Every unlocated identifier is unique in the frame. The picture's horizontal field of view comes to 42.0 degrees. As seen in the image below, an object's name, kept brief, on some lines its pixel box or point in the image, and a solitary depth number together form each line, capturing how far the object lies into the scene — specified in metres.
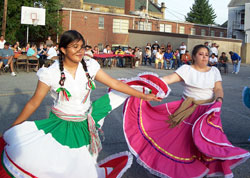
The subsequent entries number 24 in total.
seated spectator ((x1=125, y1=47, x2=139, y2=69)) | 23.48
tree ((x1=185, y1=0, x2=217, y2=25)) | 76.44
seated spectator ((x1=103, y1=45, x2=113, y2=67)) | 22.47
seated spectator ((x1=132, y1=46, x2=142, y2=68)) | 23.84
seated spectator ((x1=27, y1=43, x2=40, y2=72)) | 18.63
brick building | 38.59
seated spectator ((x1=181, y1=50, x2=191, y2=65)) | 23.03
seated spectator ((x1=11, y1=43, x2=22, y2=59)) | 17.91
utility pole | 24.37
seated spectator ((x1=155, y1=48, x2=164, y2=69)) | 23.41
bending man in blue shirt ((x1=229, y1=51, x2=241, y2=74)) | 21.77
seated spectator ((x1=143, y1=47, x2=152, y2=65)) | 26.31
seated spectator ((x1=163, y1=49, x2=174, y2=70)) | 23.59
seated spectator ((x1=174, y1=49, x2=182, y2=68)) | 24.45
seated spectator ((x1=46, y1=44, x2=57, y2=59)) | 18.99
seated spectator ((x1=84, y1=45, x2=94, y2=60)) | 19.70
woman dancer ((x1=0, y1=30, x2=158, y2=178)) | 2.86
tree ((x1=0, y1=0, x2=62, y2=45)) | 33.81
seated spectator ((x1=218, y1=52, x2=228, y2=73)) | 21.30
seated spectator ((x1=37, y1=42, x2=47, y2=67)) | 19.04
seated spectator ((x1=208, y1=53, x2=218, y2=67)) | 20.77
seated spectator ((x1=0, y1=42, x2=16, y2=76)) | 16.36
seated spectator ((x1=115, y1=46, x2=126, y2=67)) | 23.61
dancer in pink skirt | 3.95
